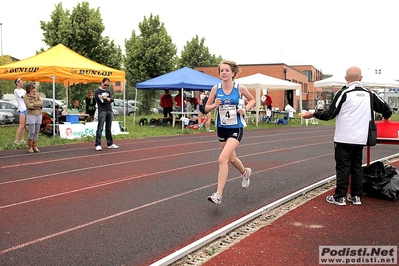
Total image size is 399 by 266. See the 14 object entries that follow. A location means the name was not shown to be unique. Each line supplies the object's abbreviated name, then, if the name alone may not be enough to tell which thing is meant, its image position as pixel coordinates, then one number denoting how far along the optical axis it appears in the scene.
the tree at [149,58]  32.72
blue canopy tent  19.31
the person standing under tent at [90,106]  18.92
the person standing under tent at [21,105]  12.06
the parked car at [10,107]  22.34
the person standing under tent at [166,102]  22.47
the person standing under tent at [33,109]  10.68
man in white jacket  5.43
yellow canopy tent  14.34
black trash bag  5.82
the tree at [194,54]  47.88
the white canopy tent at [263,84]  23.81
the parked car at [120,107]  34.25
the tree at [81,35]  27.77
